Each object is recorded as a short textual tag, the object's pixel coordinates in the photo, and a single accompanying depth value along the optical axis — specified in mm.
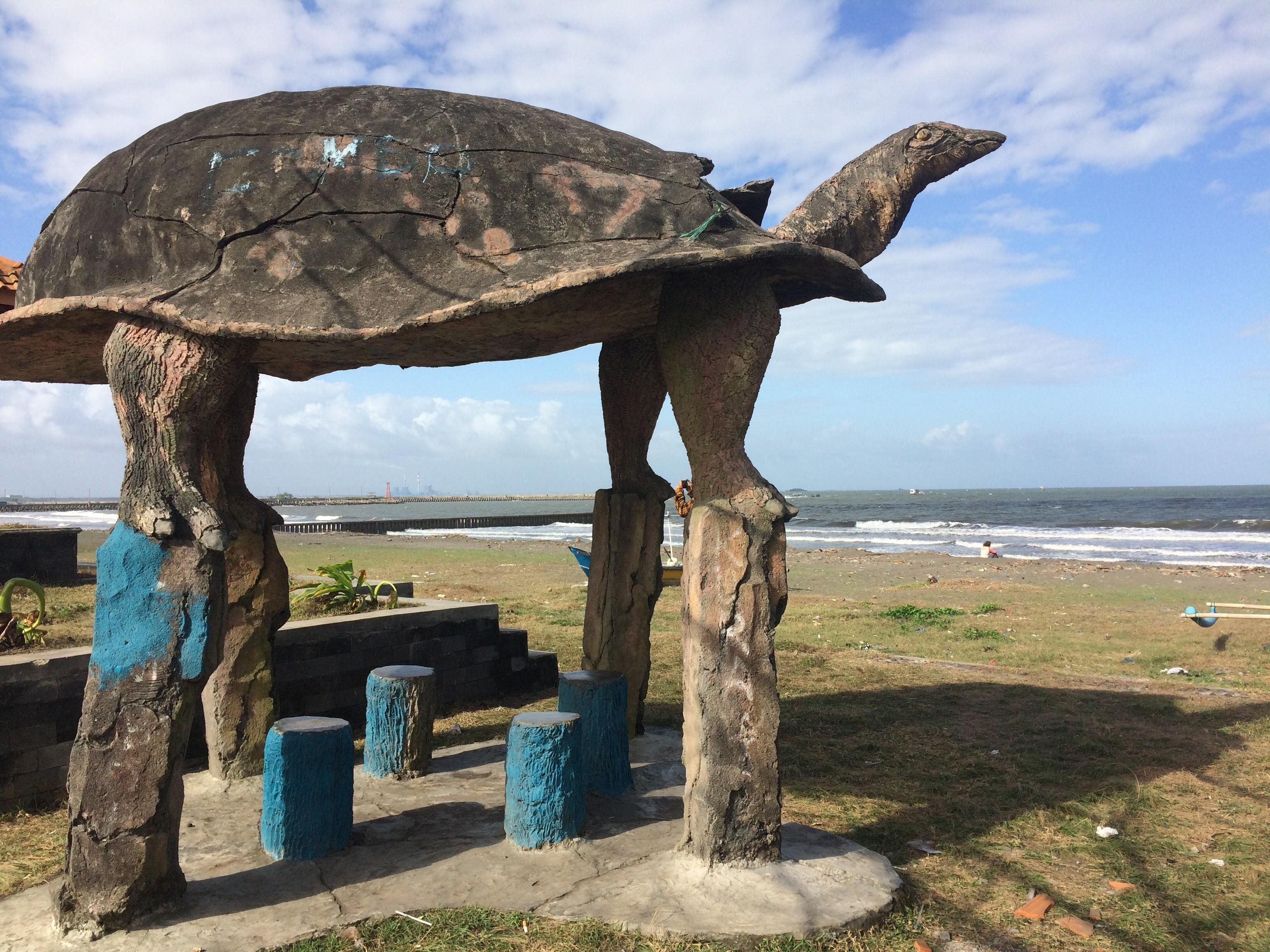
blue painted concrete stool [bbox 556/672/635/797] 4891
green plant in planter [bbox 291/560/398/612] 7648
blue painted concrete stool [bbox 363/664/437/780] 5145
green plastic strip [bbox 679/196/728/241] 3670
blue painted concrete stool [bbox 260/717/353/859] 3971
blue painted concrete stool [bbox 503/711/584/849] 4078
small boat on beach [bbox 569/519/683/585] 14227
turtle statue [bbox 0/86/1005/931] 3379
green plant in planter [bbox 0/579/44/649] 6430
